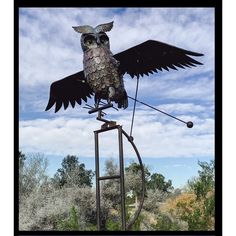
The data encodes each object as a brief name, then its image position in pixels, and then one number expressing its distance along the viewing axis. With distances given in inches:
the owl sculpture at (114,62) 121.6
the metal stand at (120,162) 118.3
